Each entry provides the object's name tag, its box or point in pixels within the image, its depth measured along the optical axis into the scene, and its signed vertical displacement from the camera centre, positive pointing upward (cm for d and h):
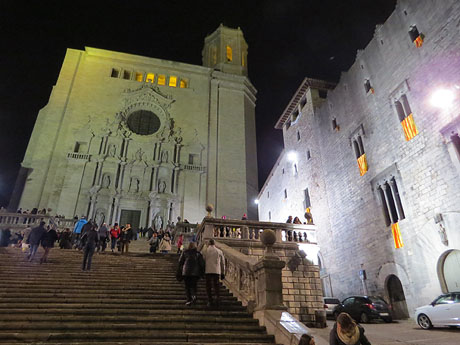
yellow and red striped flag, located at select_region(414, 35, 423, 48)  1464 +1169
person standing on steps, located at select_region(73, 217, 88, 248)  1445 +340
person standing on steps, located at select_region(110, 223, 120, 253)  1431 +311
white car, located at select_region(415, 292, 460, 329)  920 -18
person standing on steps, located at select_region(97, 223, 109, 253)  1345 +294
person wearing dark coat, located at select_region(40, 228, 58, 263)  1009 +204
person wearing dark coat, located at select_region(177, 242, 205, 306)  709 +84
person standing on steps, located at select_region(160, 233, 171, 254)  1462 +268
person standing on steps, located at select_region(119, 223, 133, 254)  1318 +279
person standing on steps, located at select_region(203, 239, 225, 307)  714 +86
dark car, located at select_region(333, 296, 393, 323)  1277 -7
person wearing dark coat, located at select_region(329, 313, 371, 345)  368 -31
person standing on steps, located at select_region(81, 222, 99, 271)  944 +166
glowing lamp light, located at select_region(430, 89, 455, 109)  1274 +816
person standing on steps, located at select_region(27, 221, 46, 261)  1029 +215
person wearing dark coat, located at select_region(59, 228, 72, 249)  1409 +285
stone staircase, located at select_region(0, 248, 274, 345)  524 -5
